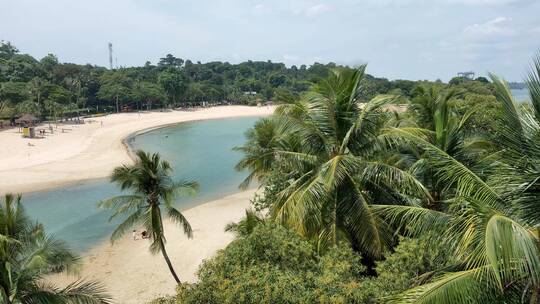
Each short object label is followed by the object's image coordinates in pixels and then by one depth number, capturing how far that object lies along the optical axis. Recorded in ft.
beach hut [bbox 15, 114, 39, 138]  176.45
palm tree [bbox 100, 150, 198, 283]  48.11
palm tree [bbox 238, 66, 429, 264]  29.19
